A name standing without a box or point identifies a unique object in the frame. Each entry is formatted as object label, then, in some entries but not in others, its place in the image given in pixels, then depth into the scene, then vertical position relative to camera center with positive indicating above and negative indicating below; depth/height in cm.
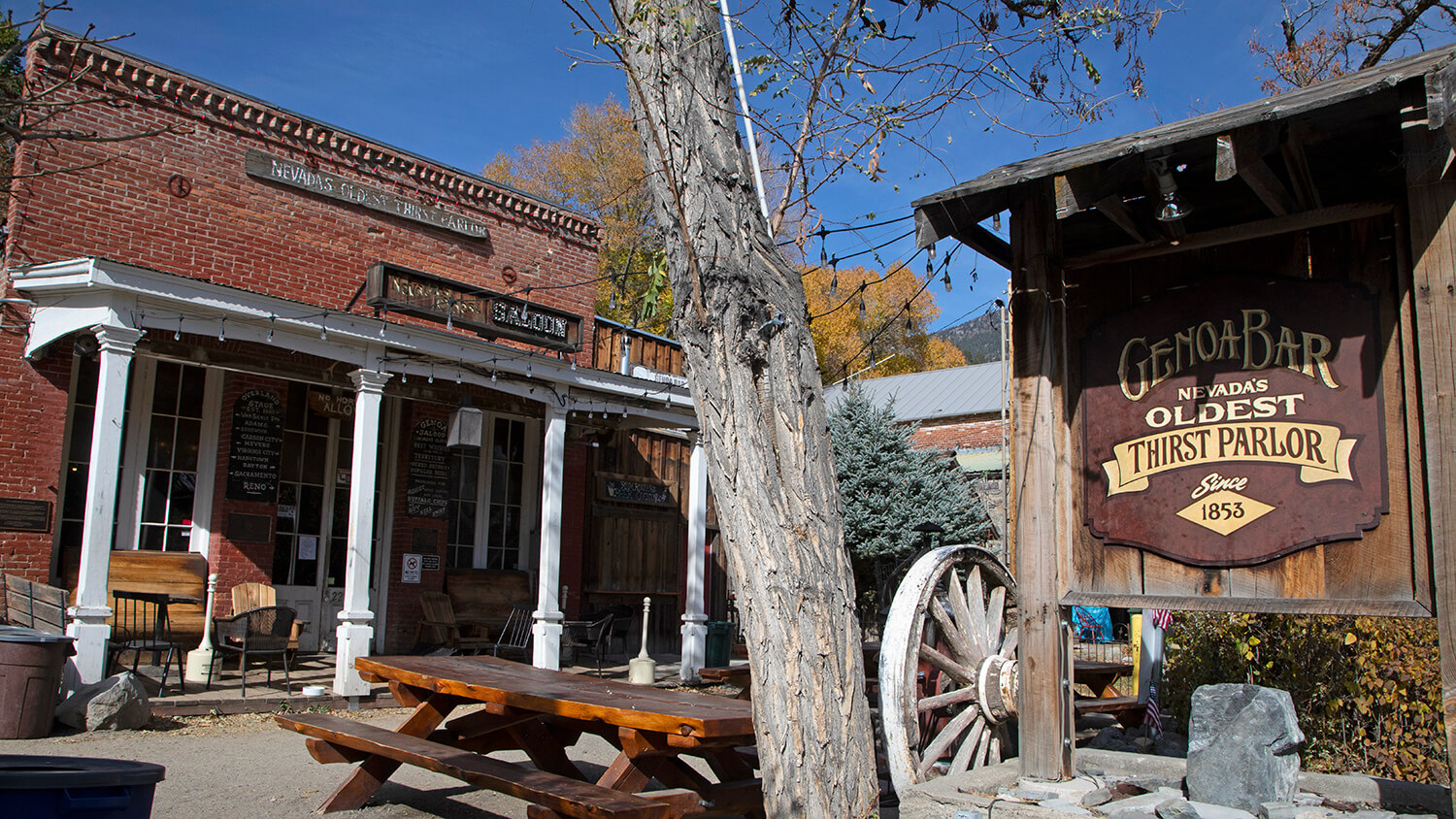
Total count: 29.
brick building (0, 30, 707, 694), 940 +172
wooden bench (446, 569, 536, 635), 1295 -73
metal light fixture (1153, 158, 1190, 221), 410 +145
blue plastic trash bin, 316 -83
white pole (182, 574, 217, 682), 959 -122
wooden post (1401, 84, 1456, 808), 361 +92
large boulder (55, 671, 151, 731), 743 -131
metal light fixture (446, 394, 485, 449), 1098 +118
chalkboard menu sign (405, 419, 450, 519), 1279 +81
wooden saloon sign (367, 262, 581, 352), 1093 +260
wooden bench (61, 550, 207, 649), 1003 -50
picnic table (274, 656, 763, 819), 423 -103
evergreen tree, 1688 +88
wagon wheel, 499 -64
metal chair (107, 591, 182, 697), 890 -91
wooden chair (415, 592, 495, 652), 1227 -109
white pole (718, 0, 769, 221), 379 +166
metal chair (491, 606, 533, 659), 1229 -109
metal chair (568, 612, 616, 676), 1209 -119
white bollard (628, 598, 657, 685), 1142 -143
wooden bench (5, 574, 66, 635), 834 -66
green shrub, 600 -77
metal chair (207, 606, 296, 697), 888 -89
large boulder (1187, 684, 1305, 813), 407 -77
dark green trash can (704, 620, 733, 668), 1373 -133
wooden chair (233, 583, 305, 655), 1088 -70
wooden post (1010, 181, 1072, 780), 459 +33
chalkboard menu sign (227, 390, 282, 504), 1118 +93
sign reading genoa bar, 416 +59
